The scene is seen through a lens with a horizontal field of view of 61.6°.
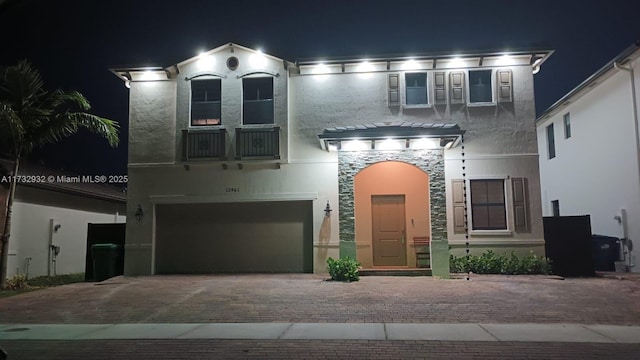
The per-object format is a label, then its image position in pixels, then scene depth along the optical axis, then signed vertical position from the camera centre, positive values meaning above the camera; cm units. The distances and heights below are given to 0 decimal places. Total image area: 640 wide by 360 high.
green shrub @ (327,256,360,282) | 1409 -90
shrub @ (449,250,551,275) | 1519 -85
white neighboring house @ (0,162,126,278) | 1780 +74
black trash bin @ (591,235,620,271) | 1706 -61
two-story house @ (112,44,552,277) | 1595 +228
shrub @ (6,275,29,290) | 1472 -121
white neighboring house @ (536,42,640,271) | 1639 +288
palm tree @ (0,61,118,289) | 1450 +343
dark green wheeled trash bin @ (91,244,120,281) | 1627 -65
